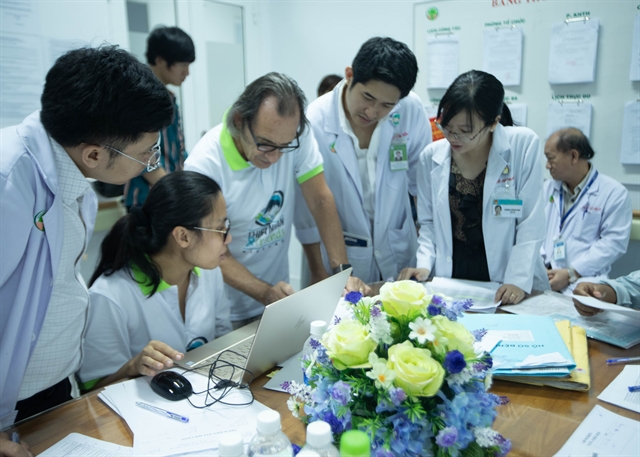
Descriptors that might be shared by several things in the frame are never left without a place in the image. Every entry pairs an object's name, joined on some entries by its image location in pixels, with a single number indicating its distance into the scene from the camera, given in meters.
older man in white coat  2.74
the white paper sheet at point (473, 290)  1.66
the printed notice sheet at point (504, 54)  2.99
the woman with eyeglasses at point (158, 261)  1.47
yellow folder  1.17
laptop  1.15
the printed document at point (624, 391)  1.10
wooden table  1.00
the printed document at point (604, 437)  0.94
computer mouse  1.17
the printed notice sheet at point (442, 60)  3.24
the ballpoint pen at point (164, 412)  1.08
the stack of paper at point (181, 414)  1.00
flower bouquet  0.76
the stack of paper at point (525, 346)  1.18
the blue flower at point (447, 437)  0.73
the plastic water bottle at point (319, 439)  0.69
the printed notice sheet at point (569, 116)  2.86
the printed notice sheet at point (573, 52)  2.76
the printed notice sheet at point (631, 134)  2.73
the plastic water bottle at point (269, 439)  0.73
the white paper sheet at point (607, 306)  1.39
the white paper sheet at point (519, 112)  3.05
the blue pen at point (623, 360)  1.30
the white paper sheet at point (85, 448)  0.98
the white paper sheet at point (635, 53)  2.64
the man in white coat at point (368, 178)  2.24
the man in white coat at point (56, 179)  1.00
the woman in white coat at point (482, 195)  1.81
